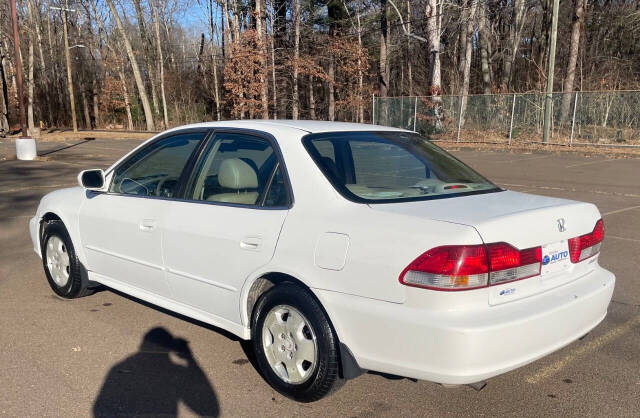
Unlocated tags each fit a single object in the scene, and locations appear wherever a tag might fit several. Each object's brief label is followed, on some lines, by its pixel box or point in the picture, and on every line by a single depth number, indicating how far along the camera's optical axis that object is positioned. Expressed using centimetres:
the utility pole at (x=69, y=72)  3556
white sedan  264
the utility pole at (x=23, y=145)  1895
